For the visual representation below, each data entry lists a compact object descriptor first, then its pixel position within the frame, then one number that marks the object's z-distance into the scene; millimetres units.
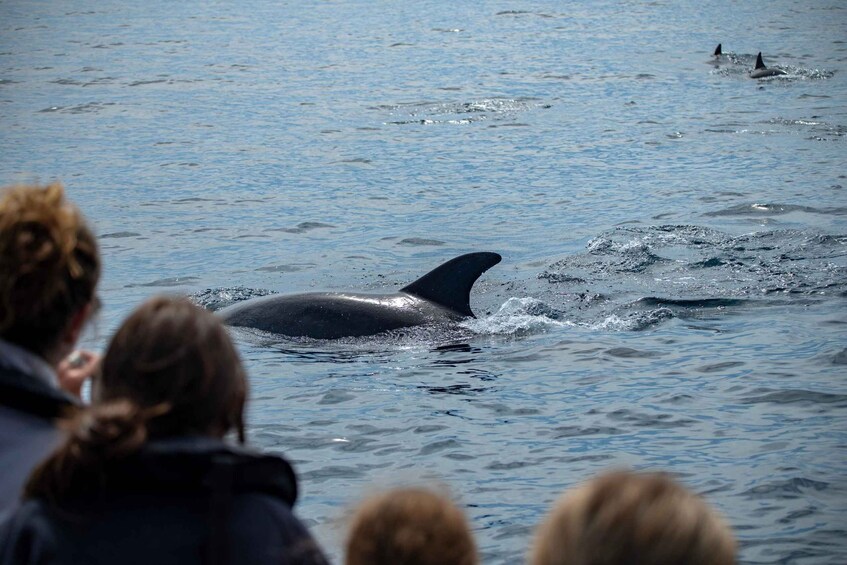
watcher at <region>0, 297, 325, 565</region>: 4680
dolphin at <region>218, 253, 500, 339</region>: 19453
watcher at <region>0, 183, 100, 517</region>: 5516
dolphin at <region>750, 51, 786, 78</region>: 58156
